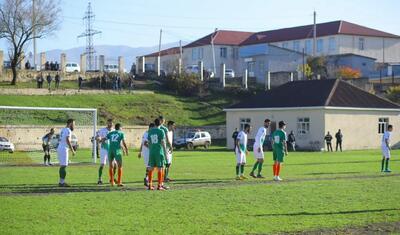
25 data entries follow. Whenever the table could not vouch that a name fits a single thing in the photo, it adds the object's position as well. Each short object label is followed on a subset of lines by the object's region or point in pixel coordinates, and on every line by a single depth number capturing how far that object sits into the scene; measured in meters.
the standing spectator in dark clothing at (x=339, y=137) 48.91
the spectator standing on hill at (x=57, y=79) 65.38
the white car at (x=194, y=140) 52.94
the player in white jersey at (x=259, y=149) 22.69
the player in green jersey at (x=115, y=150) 19.72
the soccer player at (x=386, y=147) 25.81
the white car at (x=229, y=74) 80.24
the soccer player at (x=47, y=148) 29.88
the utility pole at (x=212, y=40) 91.14
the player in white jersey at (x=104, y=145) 20.86
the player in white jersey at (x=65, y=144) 20.02
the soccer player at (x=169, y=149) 20.64
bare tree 67.19
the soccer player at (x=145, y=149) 19.61
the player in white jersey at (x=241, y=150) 22.41
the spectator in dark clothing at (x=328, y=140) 48.78
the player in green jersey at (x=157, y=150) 18.30
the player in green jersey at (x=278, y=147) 21.84
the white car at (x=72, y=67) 75.06
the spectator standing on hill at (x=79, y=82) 66.00
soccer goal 33.97
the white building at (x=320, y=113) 50.84
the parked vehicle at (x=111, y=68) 75.64
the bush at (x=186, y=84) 72.62
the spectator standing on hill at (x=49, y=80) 63.75
